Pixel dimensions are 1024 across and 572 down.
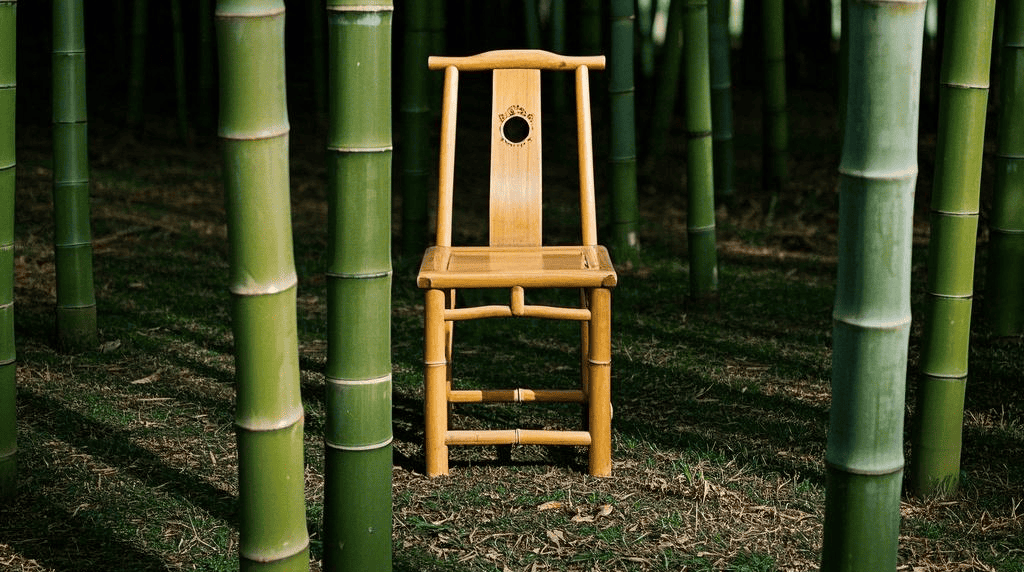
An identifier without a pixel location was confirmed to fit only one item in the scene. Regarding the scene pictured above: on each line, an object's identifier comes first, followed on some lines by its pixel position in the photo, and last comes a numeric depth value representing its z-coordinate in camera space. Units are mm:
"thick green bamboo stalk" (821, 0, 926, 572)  1457
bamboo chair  2607
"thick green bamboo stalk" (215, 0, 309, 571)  1570
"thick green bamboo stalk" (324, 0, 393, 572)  1714
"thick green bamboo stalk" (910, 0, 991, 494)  2441
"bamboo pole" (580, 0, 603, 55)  5031
